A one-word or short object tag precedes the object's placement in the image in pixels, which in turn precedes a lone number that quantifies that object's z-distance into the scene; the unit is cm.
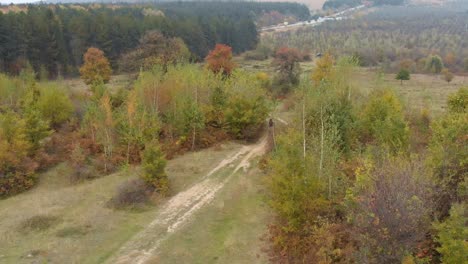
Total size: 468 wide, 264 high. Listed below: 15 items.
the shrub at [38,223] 2614
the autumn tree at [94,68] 6825
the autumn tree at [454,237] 1594
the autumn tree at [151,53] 6100
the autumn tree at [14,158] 3189
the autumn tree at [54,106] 4300
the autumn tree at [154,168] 3033
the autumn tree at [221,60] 6557
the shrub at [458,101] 3192
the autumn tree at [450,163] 1928
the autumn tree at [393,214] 1720
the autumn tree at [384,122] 2914
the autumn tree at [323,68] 4876
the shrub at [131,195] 2893
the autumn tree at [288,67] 6269
